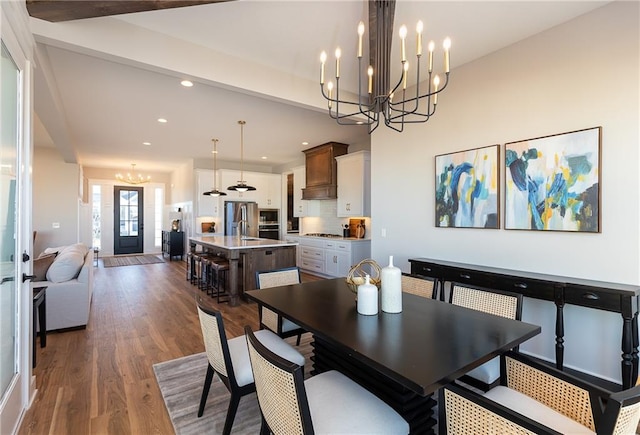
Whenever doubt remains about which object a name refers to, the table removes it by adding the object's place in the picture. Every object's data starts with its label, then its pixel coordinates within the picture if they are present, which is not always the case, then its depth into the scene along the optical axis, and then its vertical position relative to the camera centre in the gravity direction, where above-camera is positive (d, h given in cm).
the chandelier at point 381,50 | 205 +125
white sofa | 343 -92
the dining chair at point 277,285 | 251 -61
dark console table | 211 -58
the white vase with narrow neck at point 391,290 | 182 -44
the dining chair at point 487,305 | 183 -61
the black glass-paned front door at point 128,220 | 1002 -12
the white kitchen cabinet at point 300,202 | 746 +38
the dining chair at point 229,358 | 167 -85
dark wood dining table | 123 -58
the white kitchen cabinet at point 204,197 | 788 +51
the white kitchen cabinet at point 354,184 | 579 +63
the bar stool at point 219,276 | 480 -102
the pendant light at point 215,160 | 637 +148
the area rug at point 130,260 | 829 -127
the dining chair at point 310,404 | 110 -83
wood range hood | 648 +101
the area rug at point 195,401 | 194 -131
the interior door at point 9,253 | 175 -22
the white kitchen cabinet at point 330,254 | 589 -76
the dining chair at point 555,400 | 92 -76
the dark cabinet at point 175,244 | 905 -80
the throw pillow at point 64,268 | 353 -60
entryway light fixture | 891 +119
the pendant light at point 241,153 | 520 +151
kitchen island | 467 -67
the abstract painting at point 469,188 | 303 +30
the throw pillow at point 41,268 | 359 -60
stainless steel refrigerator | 805 -1
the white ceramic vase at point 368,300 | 181 -49
